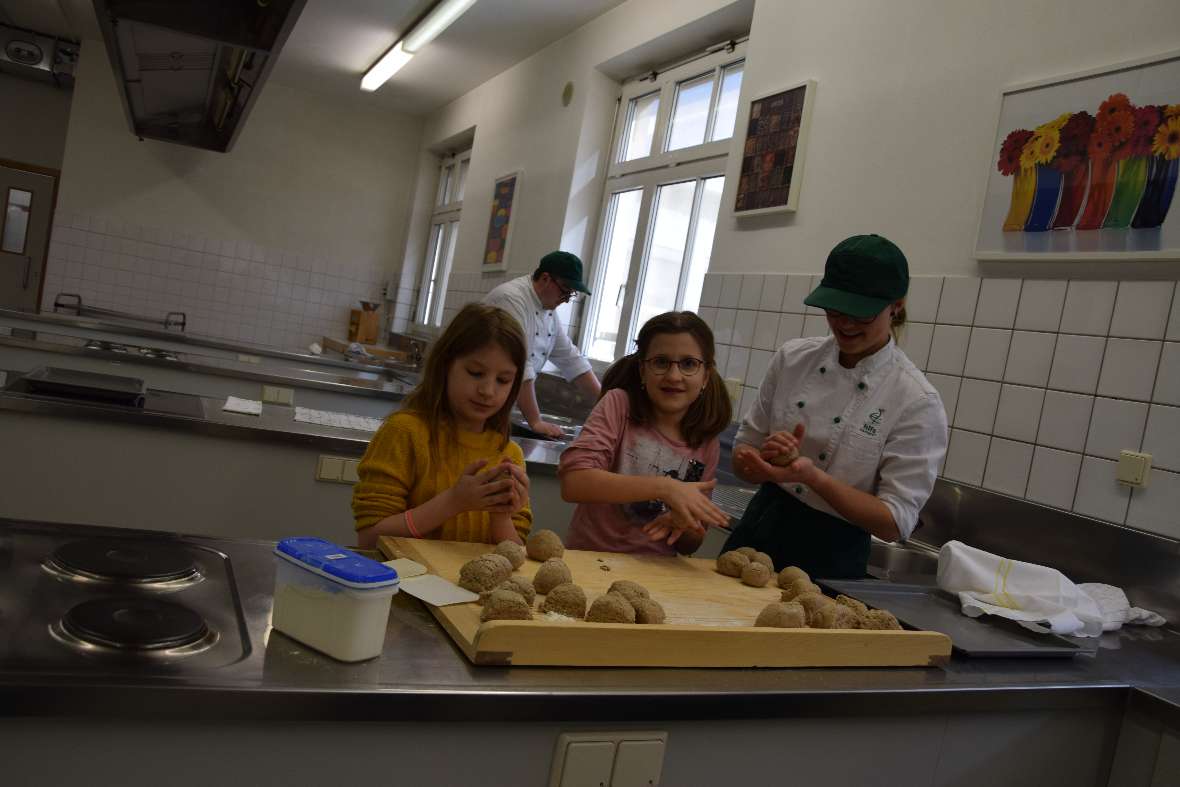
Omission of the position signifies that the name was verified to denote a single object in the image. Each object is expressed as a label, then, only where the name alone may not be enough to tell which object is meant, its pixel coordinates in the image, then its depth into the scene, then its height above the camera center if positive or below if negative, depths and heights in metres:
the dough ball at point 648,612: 1.01 -0.27
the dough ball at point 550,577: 1.08 -0.27
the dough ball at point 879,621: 1.16 -0.27
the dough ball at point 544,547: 1.23 -0.27
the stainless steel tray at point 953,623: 1.26 -0.29
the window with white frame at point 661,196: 3.66 +0.81
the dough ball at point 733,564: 1.38 -0.27
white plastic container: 0.82 -0.27
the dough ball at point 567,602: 1.01 -0.28
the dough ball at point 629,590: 1.06 -0.26
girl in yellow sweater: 1.38 -0.18
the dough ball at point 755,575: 1.33 -0.27
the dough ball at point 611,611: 0.98 -0.27
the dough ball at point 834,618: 1.12 -0.27
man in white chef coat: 3.15 +0.14
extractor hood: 2.34 +0.72
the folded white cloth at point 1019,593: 1.40 -0.25
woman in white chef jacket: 1.47 -0.04
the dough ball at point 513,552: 1.17 -0.27
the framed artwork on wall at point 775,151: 2.81 +0.80
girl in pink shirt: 1.58 -0.12
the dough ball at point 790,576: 1.33 -0.26
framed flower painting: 1.77 +0.60
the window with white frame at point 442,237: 6.76 +0.77
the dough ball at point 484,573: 1.04 -0.27
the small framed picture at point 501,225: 5.18 +0.72
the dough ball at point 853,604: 1.21 -0.27
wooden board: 0.91 -0.29
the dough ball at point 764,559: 1.39 -0.26
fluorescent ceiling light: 4.15 +1.56
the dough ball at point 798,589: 1.26 -0.27
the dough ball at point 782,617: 1.07 -0.26
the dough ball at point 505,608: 0.93 -0.27
